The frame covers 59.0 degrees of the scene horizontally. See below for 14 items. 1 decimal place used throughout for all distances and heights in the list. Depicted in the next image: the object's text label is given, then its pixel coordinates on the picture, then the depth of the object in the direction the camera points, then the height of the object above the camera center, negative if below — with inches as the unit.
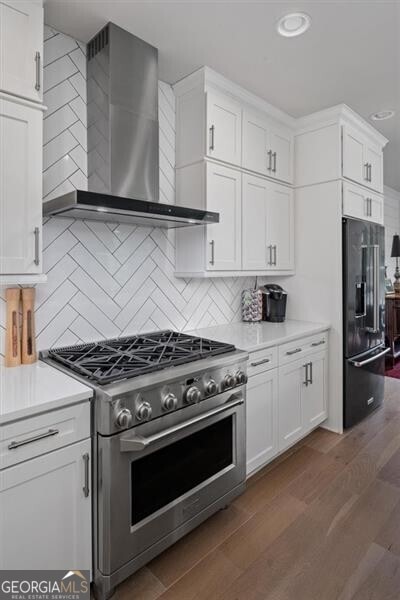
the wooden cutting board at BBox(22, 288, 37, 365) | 69.1 -5.6
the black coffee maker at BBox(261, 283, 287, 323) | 120.0 -1.8
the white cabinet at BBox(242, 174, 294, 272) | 106.3 +23.4
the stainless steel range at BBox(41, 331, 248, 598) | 56.4 -25.6
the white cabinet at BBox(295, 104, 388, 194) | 113.2 +50.5
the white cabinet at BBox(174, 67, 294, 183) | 92.9 +49.1
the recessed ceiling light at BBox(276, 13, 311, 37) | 73.0 +58.3
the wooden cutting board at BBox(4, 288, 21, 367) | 67.7 -6.2
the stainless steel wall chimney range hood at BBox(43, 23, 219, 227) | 75.0 +37.9
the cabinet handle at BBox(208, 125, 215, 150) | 93.0 +42.1
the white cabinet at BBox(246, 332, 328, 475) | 87.8 -28.1
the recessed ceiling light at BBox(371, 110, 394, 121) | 117.7 +62.2
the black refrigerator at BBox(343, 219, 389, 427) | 115.2 -6.9
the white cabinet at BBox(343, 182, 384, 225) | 115.8 +33.4
